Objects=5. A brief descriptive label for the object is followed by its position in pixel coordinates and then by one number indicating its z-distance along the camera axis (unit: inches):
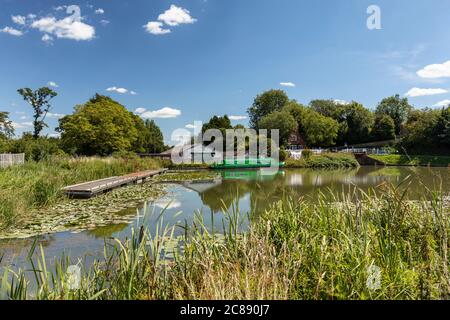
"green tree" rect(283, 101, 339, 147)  1590.8
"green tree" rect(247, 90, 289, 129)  2096.5
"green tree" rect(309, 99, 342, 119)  1994.7
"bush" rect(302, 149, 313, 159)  1221.1
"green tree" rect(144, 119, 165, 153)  1870.1
